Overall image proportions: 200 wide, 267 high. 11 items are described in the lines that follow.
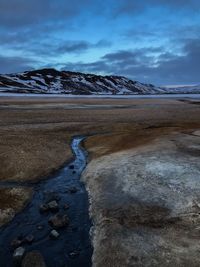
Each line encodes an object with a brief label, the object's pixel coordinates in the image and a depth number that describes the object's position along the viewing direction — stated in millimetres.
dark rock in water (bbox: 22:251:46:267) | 4998
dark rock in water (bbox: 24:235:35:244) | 5753
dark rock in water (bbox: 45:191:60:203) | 7754
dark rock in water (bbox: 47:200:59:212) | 7189
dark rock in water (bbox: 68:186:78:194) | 8302
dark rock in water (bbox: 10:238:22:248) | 5636
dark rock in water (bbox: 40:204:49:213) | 7134
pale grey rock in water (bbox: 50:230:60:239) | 5958
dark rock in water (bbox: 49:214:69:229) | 6373
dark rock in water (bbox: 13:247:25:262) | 5214
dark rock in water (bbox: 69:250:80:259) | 5366
